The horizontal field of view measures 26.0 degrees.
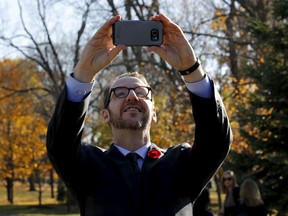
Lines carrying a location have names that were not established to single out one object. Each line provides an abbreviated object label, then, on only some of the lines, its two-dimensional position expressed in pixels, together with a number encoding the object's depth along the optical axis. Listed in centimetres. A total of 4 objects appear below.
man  308
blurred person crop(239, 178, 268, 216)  845
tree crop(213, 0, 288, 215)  1247
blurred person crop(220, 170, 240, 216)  886
